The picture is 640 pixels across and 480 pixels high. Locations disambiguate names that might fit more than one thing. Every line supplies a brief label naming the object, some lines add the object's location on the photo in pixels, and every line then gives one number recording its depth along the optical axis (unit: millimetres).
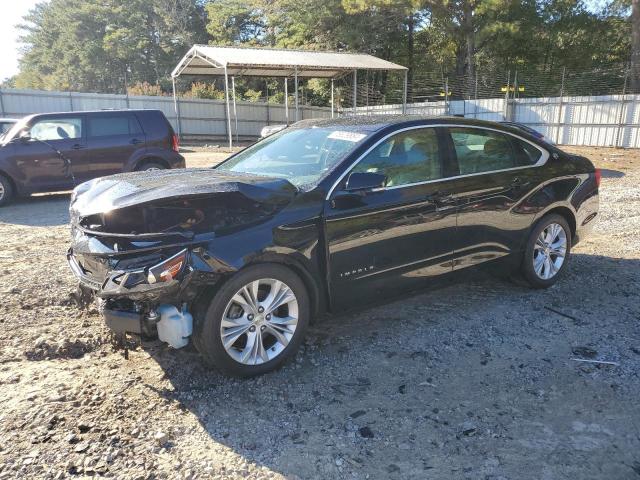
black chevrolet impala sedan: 3168
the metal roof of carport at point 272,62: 21406
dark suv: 9789
